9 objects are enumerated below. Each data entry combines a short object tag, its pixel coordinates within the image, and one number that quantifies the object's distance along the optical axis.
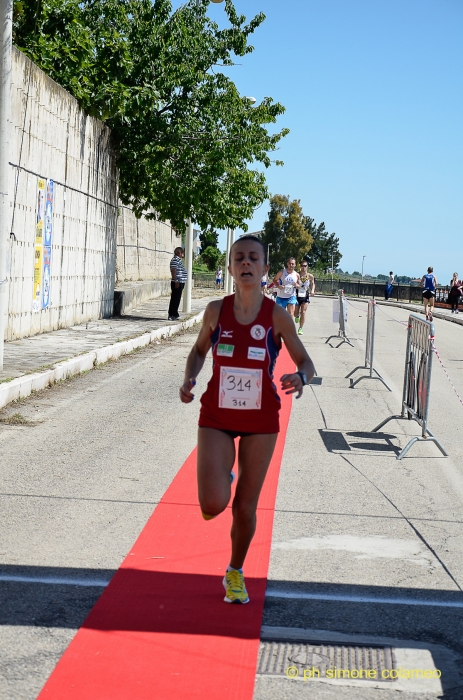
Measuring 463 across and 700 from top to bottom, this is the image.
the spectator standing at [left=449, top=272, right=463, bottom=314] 42.38
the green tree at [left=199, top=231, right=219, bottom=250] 100.62
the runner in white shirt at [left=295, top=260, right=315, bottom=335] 23.02
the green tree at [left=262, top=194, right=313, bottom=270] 104.19
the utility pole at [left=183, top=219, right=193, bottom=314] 27.22
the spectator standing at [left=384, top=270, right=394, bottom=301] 56.97
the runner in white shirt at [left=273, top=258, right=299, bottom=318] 20.75
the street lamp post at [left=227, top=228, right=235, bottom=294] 47.10
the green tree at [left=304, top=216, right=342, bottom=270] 161.38
